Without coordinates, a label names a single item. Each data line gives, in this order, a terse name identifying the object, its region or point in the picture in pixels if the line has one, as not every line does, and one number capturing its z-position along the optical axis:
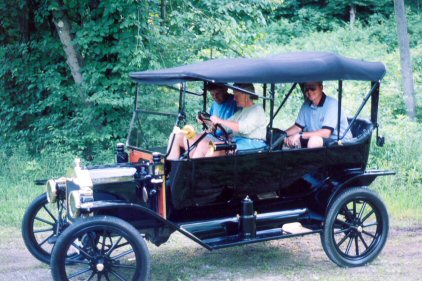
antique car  5.15
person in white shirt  5.73
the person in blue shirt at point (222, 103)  6.29
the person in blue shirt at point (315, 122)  6.05
